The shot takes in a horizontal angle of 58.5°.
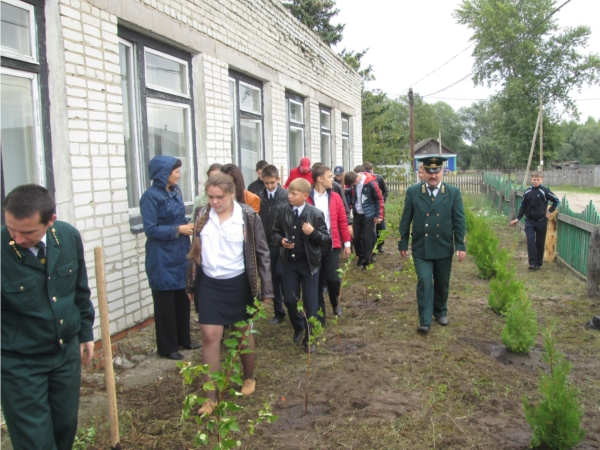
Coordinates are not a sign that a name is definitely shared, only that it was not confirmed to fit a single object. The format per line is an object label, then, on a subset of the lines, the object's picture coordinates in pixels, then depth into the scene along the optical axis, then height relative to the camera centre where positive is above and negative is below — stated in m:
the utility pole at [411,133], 29.65 +2.08
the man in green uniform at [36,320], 2.44 -0.68
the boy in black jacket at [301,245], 4.95 -0.68
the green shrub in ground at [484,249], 8.28 -1.27
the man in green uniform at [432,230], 5.56 -0.64
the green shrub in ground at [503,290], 6.12 -1.41
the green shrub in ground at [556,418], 3.14 -1.49
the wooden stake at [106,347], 3.03 -0.98
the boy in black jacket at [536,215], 9.04 -0.81
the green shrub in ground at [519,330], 5.02 -1.53
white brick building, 4.31 +0.76
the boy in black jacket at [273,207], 5.64 -0.38
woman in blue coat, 4.66 -0.65
